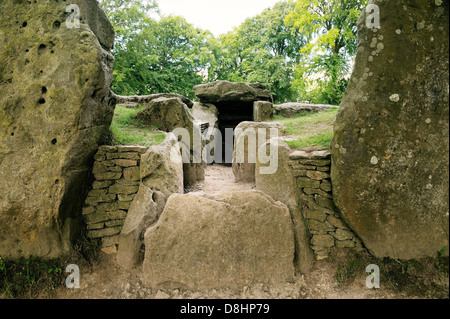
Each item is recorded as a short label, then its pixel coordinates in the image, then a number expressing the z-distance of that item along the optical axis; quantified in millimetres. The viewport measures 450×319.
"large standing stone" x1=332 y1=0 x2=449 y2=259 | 2674
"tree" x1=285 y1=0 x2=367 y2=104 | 9156
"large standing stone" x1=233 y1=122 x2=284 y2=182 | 4816
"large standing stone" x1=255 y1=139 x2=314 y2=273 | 3367
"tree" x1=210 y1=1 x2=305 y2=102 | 13102
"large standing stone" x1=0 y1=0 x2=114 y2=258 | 3180
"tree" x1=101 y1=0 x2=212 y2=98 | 11875
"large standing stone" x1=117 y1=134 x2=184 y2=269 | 3453
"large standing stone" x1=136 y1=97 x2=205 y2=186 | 5305
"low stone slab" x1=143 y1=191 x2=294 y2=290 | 3141
